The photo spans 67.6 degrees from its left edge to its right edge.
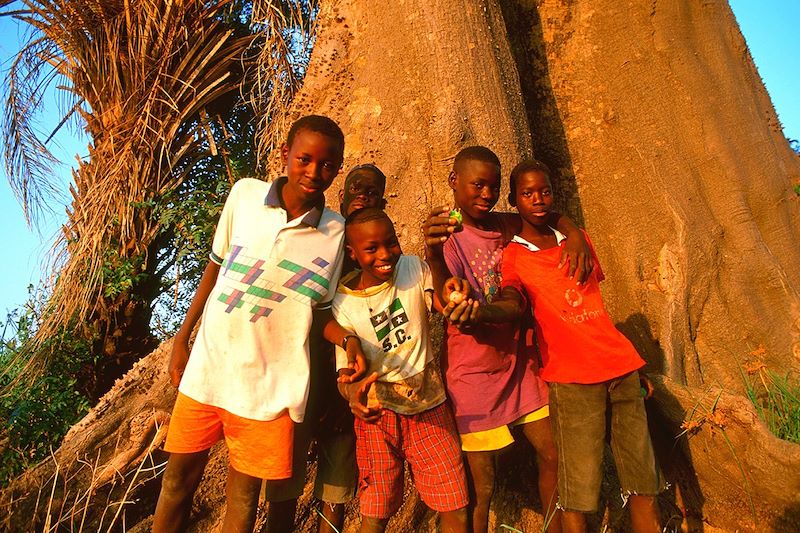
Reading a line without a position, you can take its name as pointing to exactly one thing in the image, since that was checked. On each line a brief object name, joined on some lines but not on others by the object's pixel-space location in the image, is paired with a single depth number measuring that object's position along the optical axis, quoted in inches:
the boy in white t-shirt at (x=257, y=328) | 87.2
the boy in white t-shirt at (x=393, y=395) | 93.7
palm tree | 192.1
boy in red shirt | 95.3
